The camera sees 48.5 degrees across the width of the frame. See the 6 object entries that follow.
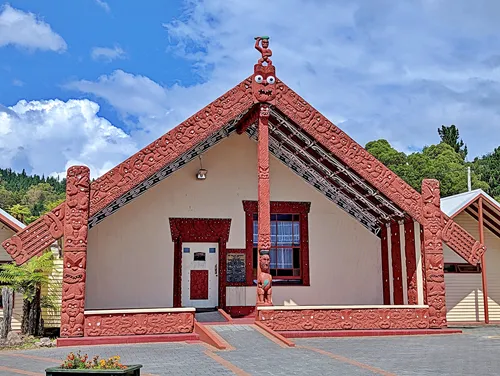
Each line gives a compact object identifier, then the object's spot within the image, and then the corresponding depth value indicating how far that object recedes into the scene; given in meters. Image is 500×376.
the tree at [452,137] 45.25
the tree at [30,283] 11.84
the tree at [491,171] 41.29
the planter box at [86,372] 5.27
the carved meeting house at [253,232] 10.94
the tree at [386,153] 41.53
